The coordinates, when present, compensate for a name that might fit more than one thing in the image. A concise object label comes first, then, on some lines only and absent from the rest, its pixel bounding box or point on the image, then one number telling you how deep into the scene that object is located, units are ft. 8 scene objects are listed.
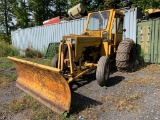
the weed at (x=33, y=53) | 29.30
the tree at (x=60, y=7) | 57.75
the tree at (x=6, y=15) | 58.16
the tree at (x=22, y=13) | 54.01
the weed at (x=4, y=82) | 12.85
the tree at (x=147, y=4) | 27.69
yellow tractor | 8.79
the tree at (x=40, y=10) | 55.12
